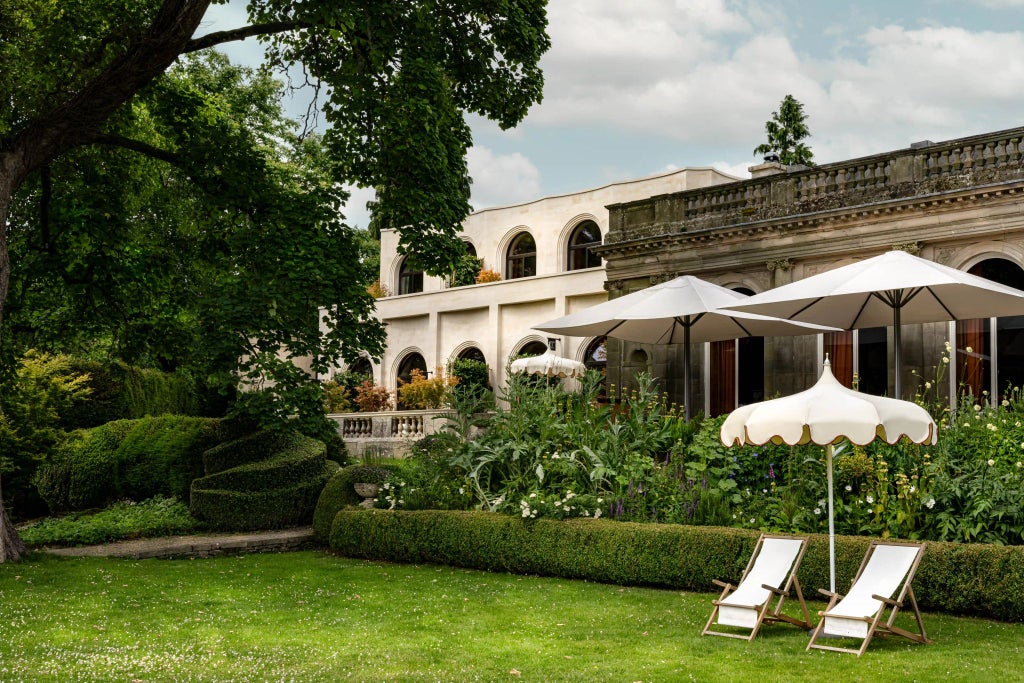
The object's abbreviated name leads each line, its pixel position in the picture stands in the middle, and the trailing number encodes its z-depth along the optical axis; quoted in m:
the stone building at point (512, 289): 33.41
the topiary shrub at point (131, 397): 25.95
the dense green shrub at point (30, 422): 18.34
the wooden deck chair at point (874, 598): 8.16
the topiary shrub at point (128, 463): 19.86
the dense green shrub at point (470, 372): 35.00
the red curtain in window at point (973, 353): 20.08
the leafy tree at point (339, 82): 13.73
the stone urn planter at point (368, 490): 16.08
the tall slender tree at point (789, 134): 40.97
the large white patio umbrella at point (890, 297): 12.30
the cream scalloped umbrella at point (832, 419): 8.62
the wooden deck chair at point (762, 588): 8.75
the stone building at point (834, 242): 19.67
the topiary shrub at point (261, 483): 17.44
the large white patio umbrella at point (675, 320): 15.59
